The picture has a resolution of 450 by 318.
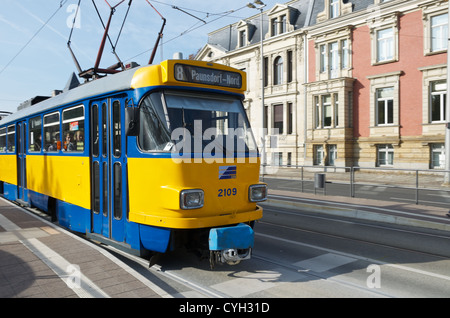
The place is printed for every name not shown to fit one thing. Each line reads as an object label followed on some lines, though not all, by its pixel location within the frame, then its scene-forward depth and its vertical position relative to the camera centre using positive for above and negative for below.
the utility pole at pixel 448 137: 18.16 +0.47
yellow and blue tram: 5.56 -0.15
